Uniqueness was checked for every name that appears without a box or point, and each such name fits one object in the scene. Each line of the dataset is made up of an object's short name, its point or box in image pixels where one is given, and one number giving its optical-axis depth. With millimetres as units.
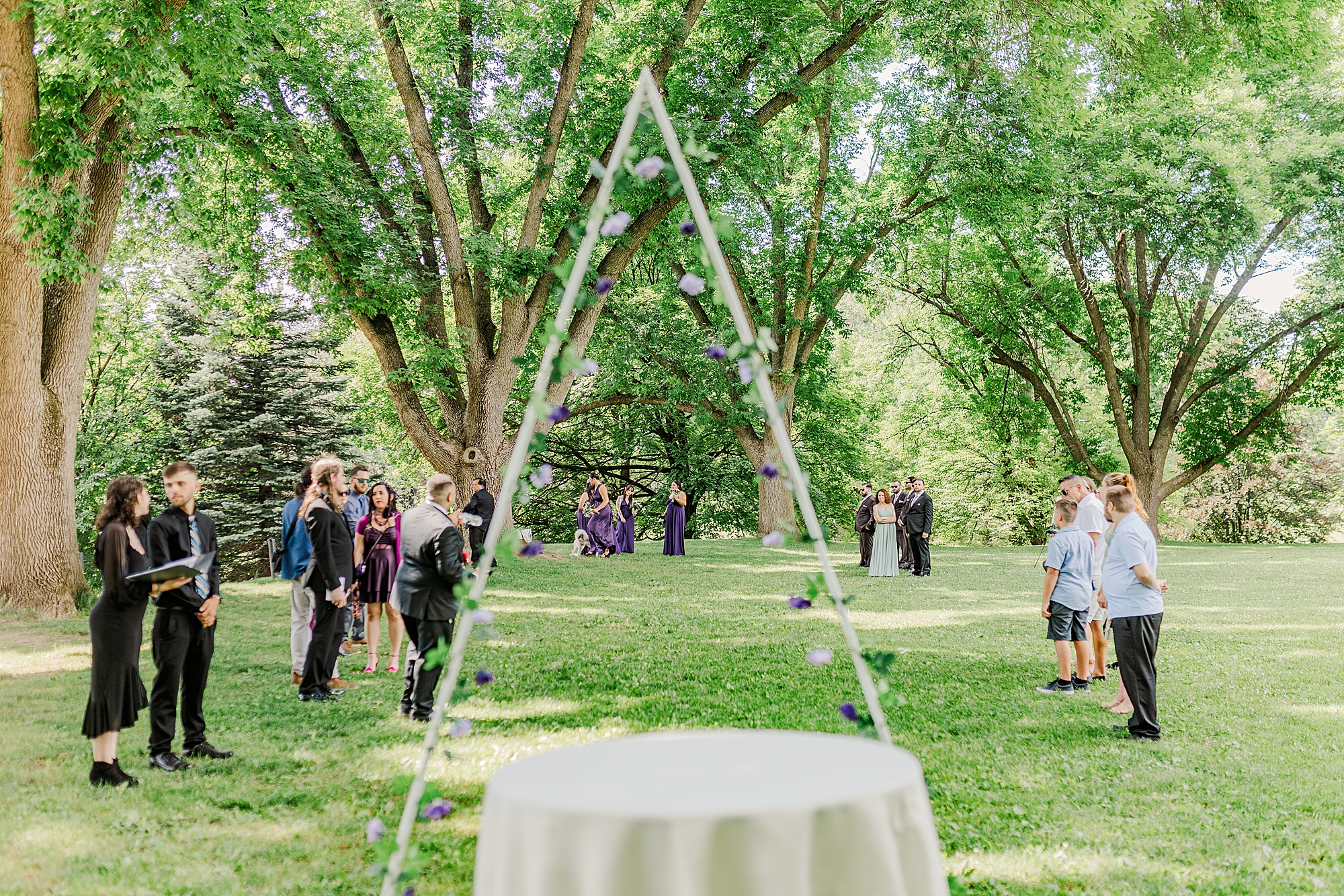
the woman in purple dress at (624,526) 24766
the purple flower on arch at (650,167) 3453
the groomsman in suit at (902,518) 19953
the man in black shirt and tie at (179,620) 6352
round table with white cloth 2256
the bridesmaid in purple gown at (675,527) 23562
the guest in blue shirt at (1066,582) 8633
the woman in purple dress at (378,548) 9461
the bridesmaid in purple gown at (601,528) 23694
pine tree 28891
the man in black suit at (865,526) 20172
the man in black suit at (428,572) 7520
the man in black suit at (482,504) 16562
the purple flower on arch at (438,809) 3038
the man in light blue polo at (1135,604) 7227
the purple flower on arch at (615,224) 3118
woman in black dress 5875
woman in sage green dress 19531
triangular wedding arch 3176
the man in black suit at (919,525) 19594
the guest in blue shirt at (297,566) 8141
